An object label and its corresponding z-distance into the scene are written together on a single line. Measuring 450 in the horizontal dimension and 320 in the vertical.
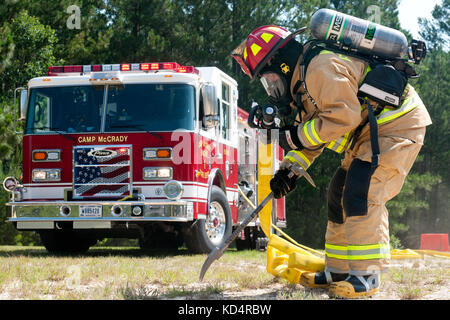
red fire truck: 8.53
